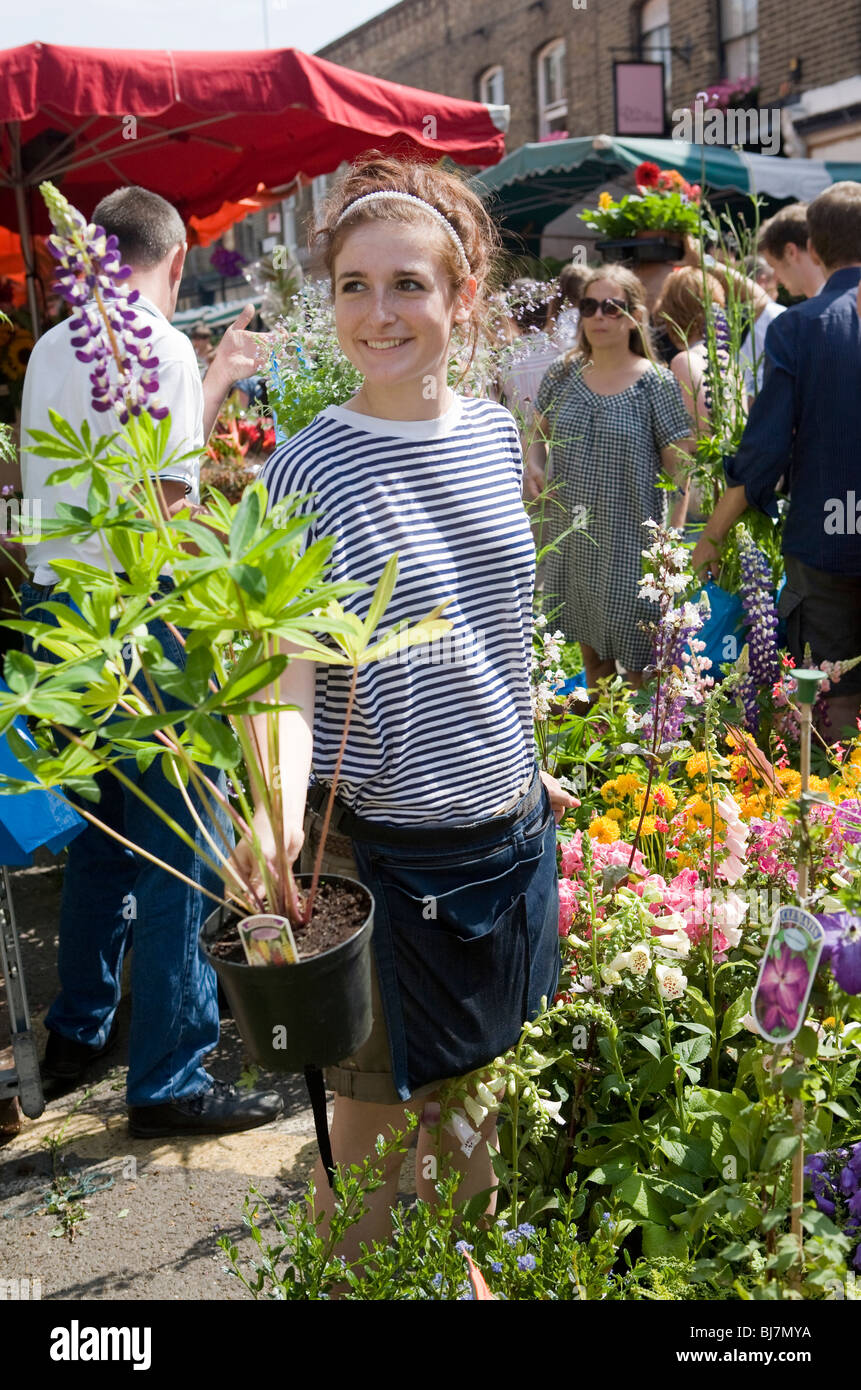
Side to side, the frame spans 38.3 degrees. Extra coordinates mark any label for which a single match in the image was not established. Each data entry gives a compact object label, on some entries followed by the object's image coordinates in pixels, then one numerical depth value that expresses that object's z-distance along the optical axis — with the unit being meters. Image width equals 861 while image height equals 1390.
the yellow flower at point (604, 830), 2.50
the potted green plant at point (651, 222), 5.66
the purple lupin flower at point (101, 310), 1.17
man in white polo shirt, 2.65
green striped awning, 9.93
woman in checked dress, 4.32
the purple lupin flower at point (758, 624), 3.28
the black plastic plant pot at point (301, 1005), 1.23
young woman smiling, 1.68
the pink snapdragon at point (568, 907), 2.30
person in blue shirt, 3.39
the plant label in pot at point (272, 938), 1.23
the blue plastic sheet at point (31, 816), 2.35
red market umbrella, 4.44
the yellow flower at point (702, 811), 2.53
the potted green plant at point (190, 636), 1.06
